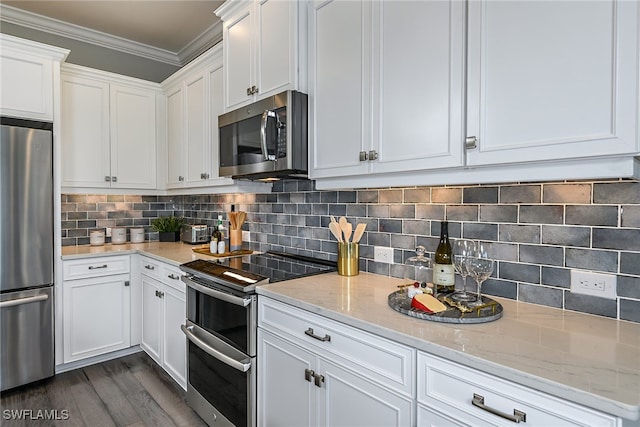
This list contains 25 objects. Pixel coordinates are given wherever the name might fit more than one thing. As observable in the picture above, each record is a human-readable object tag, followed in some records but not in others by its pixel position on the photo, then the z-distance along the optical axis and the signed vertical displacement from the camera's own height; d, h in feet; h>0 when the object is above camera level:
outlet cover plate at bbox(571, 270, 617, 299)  4.07 -0.87
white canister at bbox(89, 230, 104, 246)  10.73 -0.92
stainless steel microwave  6.15 +1.27
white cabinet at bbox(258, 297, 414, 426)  3.87 -2.06
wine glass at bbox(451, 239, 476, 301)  4.56 -0.62
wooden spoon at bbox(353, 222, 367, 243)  6.36 -0.43
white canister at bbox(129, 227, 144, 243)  11.53 -0.88
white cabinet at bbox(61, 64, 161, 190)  9.97 +2.25
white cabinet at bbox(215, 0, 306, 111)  6.31 +3.03
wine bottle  4.96 -0.79
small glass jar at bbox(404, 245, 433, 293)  5.17 -1.02
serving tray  4.00 -1.19
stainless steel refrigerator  7.91 -1.01
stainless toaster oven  10.96 -0.80
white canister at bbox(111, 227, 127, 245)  11.28 -0.87
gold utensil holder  6.41 -0.89
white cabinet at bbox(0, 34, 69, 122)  8.06 +2.99
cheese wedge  4.21 -1.13
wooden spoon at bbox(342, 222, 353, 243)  6.41 -0.41
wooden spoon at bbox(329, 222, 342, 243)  6.46 -0.41
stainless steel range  5.82 -2.17
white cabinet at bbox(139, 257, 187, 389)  8.01 -2.64
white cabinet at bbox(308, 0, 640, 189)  3.25 +1.32
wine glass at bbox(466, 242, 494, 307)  4.42 -0.69
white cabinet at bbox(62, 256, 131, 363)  9.14 -2.60
